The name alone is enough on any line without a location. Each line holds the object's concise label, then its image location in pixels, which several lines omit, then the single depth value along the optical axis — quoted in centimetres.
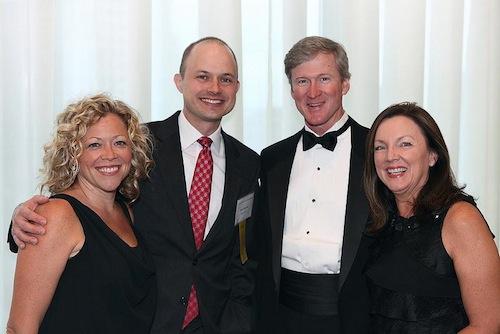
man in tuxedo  234
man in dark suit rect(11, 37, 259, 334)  228
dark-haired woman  182
